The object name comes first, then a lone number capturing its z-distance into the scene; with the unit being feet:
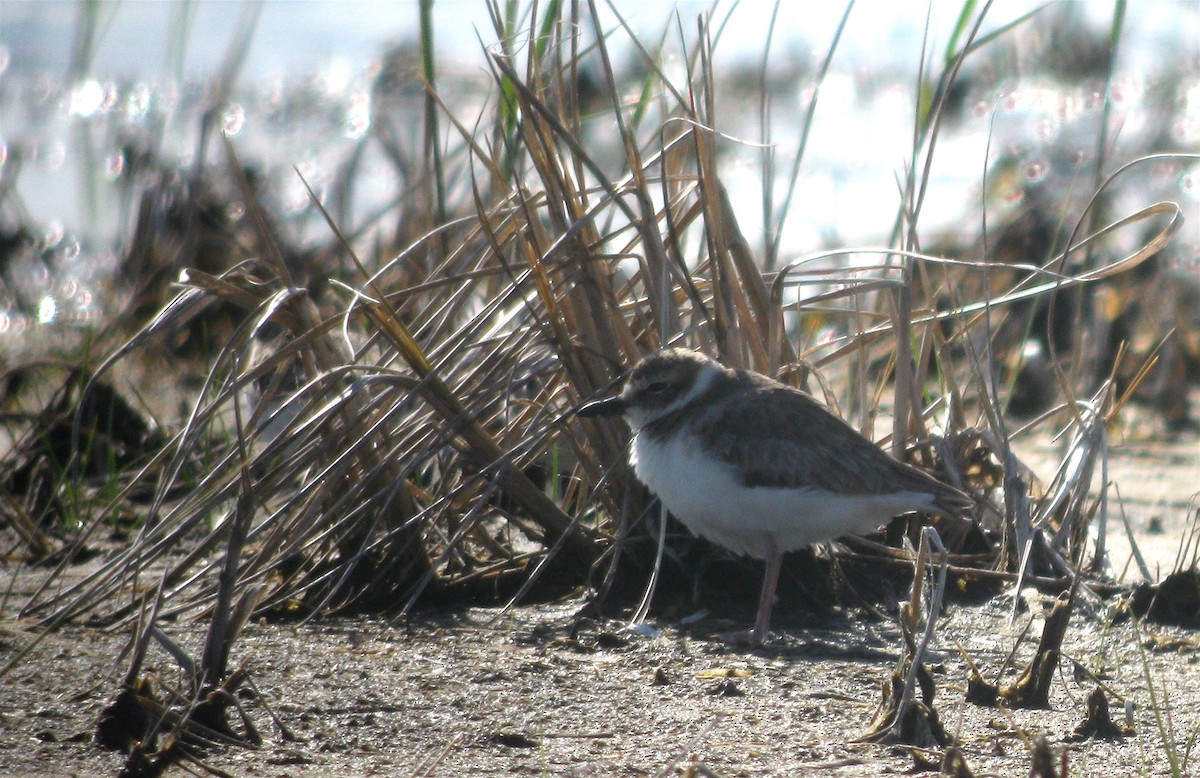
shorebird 22.82
